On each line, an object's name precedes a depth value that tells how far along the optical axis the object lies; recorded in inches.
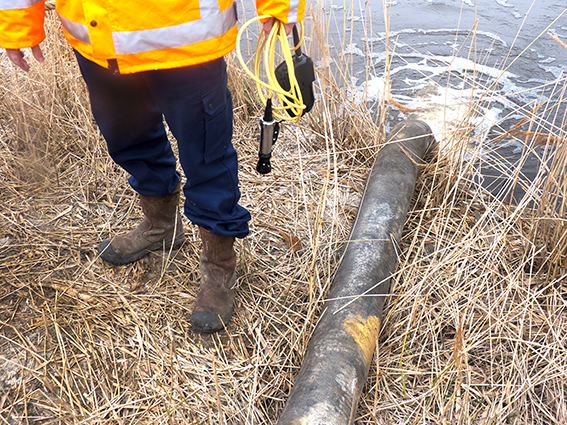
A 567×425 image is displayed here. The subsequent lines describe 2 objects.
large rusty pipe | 48.6
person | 44.1
